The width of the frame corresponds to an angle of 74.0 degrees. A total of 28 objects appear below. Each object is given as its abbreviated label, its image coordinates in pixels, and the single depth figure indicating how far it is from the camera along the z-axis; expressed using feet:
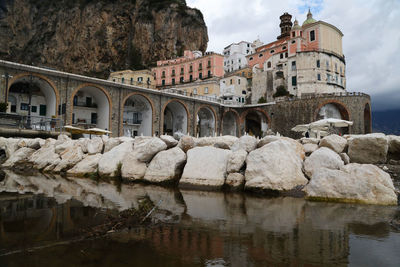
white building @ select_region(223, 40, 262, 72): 215.31
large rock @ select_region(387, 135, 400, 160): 32.35
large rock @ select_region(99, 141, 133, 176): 31.73
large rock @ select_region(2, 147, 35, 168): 42.55
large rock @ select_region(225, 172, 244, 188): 24.69
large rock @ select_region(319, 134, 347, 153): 29.25
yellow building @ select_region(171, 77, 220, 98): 163.30
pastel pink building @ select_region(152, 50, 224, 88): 180.27
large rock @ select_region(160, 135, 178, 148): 31.58
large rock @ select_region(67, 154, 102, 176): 33.55
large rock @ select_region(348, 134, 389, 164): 29.14
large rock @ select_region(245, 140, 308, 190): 22.82
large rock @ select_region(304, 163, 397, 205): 19.11
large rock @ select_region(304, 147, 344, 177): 22.67
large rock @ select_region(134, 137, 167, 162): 29.73
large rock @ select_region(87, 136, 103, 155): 36.42
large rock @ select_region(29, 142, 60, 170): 39.14
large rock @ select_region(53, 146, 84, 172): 36.29
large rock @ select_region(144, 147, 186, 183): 27.55
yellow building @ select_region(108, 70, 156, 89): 188.33
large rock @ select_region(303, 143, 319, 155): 29.76
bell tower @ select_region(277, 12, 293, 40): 207.62
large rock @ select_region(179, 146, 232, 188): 25.57
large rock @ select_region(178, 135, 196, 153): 31.50
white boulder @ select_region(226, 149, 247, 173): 25.58
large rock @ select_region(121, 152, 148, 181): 29.35
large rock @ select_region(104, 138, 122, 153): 36.01
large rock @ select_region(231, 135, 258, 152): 28.27
